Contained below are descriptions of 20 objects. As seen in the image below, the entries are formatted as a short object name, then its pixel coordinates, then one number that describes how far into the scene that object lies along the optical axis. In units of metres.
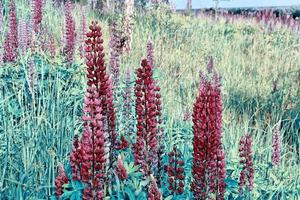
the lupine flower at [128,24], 7.61
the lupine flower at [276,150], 3.07
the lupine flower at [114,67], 3.95
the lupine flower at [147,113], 2.12
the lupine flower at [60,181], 2.19
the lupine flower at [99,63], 1.87
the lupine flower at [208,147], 2.03
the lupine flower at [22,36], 4.39
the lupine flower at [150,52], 3.92
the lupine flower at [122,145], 2.38
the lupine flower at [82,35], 5.25
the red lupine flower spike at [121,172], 2.20
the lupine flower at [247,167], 2.62
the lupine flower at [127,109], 3.24
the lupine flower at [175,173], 2.41
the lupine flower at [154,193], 1.71
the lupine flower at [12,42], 4.53
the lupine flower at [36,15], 4.56
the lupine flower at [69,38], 4.54
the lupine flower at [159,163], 2.50
